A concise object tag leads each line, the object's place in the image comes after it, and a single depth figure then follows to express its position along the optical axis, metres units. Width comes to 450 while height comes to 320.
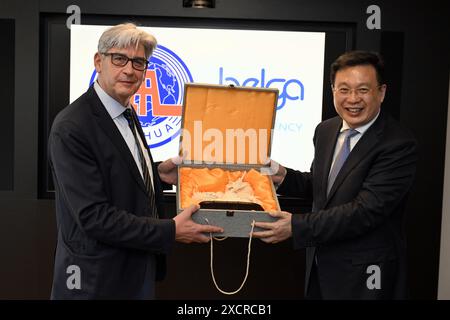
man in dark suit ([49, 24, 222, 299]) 2.15
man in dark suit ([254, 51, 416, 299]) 2.40
